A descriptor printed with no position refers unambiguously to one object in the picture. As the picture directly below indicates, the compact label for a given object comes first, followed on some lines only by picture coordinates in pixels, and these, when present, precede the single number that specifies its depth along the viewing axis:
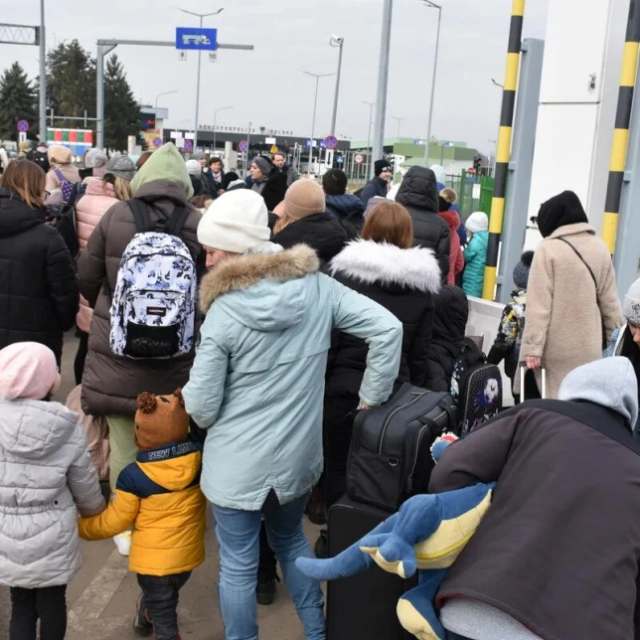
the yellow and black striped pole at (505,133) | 6.89
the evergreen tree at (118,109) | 77.50
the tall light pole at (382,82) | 14.97
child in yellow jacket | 3.42
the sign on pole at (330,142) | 27.05
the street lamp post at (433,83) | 39.34
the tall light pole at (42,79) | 29.73
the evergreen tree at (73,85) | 79.69
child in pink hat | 3.15
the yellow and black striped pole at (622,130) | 5.80
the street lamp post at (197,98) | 48.63
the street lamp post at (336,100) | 33.19
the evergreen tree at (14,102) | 77.31
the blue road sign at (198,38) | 31.23
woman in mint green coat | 3.12
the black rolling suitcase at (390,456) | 3.15
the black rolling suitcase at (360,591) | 3.15
